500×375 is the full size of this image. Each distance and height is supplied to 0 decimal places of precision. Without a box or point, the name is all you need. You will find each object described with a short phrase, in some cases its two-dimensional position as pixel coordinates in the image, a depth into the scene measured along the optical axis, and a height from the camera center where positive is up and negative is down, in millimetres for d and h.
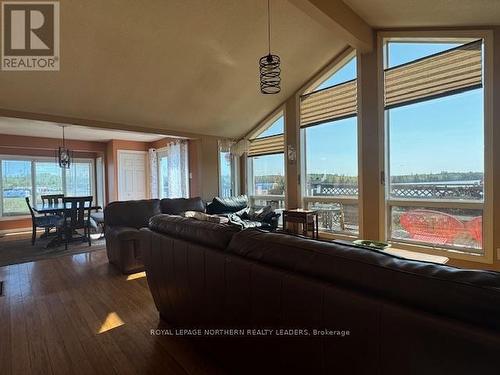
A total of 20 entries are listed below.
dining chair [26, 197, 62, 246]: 5343 -662
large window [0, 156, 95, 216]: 7062 +197
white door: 8055 +316
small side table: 4742 -589
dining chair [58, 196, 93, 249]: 5211 -560
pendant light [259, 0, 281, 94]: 2871 +1188
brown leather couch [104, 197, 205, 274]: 3674 -520
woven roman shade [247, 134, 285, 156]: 6039 +841
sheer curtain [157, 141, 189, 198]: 6758 +364
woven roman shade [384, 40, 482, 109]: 3494 +1363
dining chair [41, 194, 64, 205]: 6195 -251
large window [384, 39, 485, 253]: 3506 +487
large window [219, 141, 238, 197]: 6730 +313
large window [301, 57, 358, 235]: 4699 +565
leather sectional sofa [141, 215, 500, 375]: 787 -424
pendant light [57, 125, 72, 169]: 6311 +640
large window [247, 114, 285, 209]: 6094 +372
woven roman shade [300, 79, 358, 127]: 4664 +1357
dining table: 5184 -406
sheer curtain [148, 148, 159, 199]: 8125 +409
